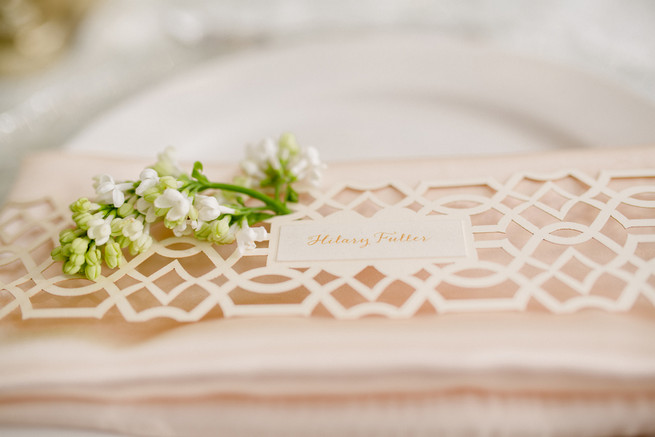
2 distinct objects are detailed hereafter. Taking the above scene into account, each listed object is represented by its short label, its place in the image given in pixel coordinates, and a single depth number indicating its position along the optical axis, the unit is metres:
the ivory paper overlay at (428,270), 0.40
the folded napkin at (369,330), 0.36
